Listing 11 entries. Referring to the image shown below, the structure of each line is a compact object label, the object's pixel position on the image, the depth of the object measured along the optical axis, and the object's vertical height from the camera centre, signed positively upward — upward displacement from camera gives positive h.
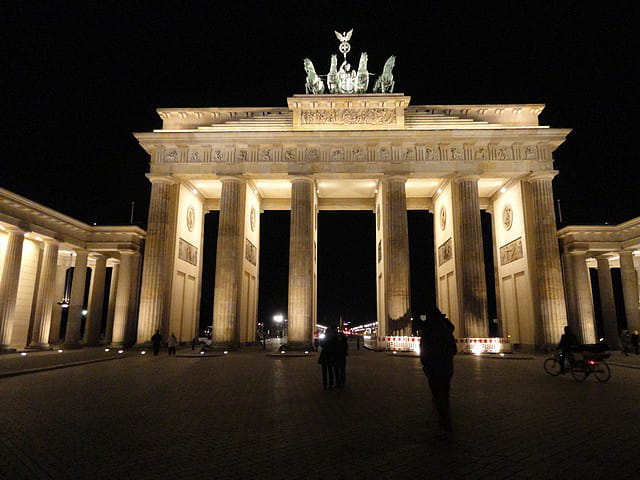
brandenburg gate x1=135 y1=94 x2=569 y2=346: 28.23 +9.38
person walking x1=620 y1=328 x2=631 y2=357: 25.36 -1.73
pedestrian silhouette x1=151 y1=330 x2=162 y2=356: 23.81 -1.70
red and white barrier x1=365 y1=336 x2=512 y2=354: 25.50 -2.03
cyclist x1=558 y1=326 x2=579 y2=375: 13.63 -1.07
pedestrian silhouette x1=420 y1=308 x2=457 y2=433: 6.19 -0.72
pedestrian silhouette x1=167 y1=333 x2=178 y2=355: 24.44 -1.92
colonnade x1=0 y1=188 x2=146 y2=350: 27.59 +2.84
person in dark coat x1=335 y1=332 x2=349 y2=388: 10.91 -1.28
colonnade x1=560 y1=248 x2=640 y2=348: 31.19 +1.77
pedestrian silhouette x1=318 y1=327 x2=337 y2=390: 10.75 -1.05
